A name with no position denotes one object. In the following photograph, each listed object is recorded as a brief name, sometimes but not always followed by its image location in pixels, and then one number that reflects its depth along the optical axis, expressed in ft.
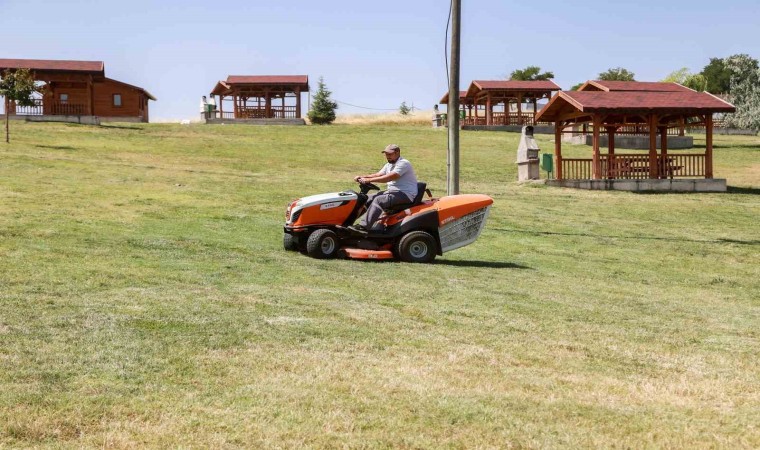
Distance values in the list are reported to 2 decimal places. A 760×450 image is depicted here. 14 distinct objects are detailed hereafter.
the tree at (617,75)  346.74
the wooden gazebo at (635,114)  105.81
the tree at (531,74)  351.67
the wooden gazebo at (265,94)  216.74
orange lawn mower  41.42
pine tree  228.43
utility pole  58.08
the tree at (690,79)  349.20
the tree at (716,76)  361.51
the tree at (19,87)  132.98
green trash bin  109.09
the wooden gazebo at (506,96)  211.61
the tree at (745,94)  196.34
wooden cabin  181.68
